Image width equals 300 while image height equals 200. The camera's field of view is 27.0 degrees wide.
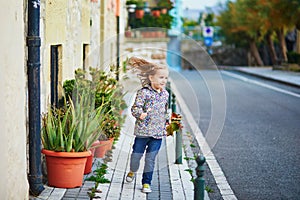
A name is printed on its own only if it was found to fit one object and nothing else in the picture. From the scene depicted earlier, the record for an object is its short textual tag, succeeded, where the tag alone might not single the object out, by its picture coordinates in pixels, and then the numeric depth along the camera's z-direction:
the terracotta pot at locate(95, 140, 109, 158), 8.20
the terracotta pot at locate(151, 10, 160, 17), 30.84
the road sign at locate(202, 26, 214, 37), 56.38
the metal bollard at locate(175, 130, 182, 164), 8.37
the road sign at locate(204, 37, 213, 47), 56.46
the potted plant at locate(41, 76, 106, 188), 6.58
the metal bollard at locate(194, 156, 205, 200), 5.28
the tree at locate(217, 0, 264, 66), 42.59
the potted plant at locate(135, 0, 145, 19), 29.35
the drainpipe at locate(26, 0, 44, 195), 6.15
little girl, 6.54
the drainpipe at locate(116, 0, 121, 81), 18.11
